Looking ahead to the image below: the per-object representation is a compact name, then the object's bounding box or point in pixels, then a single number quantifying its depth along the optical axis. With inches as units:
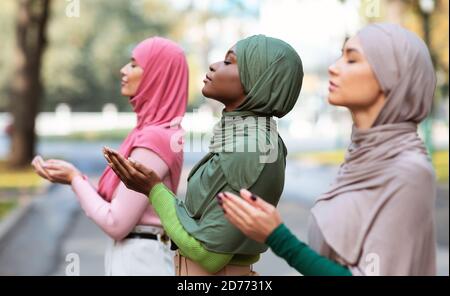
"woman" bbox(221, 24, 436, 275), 105.6
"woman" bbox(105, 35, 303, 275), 130.3
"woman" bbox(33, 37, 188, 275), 174.7
